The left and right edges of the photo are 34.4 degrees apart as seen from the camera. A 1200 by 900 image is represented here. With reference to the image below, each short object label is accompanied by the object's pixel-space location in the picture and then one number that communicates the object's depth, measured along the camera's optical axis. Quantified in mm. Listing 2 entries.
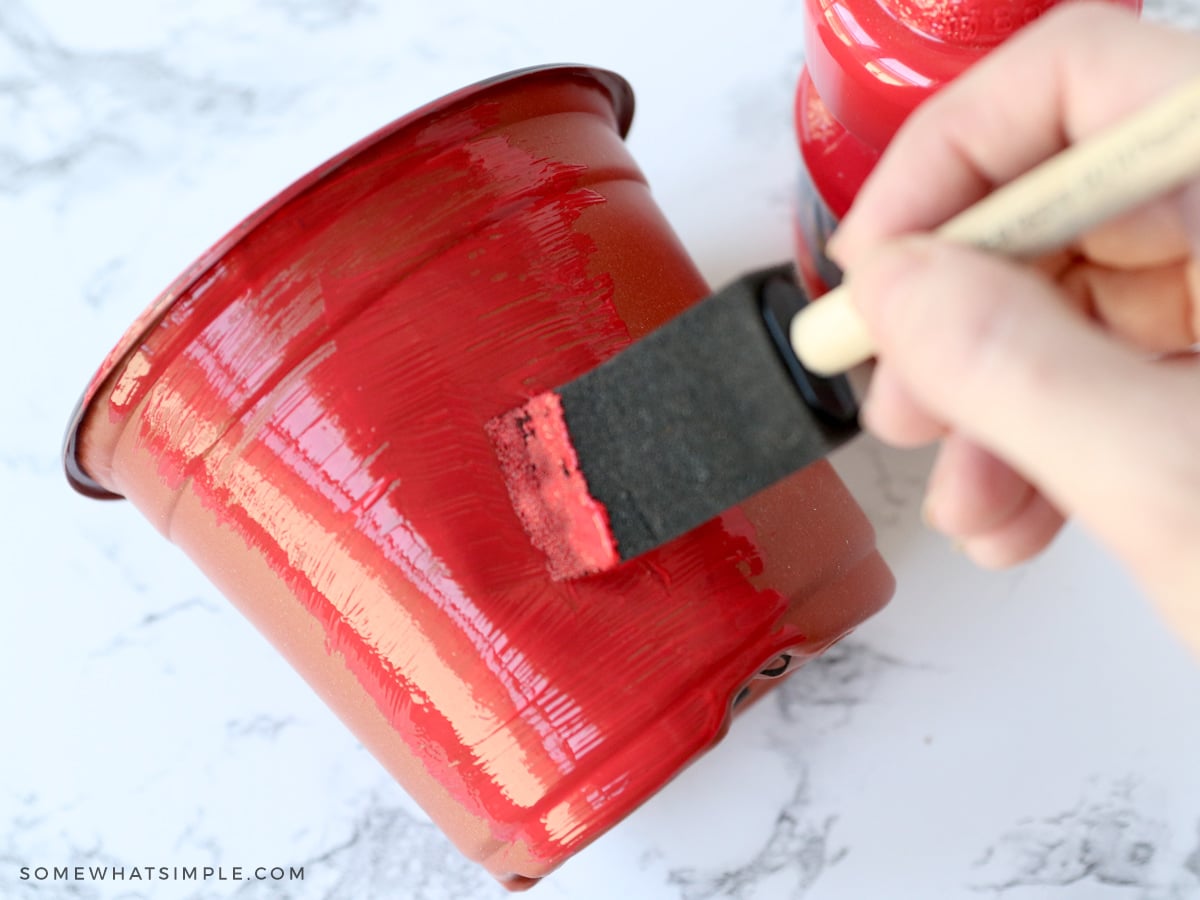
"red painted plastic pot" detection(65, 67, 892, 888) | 265
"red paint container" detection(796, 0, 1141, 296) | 275
